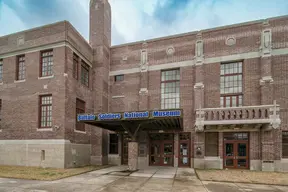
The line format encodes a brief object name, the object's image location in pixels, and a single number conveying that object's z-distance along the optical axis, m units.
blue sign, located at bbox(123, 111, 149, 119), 13.24
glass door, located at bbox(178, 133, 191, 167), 18.23
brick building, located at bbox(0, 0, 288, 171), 16.25
